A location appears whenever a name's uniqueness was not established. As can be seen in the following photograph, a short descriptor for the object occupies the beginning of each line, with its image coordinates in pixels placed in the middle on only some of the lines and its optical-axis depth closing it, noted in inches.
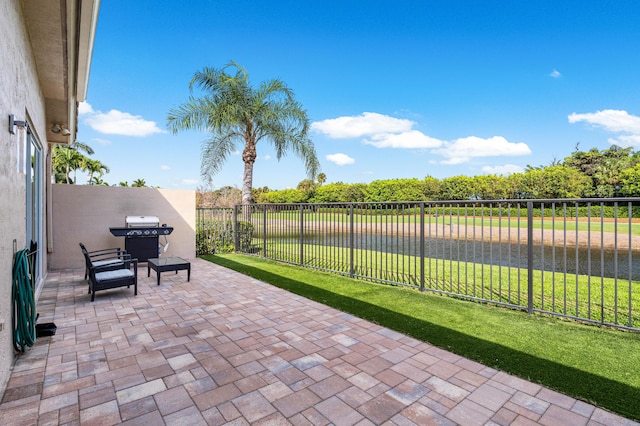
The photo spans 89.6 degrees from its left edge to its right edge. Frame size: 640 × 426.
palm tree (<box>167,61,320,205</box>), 482.0
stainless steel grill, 309.4
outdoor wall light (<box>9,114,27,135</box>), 114.5
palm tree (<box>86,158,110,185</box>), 1501.0
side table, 239.6
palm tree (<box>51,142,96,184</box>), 1283.2
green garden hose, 120.3
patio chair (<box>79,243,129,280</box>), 210.0
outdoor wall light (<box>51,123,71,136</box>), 273.3
